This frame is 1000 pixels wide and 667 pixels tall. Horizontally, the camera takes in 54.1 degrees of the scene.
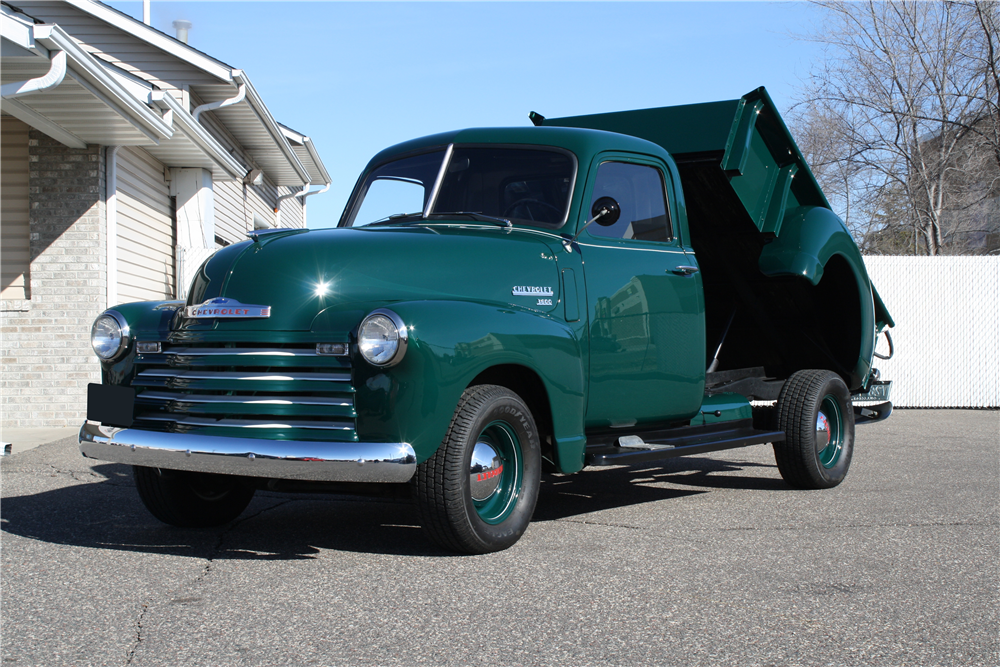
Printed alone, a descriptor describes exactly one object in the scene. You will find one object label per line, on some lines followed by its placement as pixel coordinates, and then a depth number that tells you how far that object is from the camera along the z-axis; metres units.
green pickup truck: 4.14
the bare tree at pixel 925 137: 24.30
